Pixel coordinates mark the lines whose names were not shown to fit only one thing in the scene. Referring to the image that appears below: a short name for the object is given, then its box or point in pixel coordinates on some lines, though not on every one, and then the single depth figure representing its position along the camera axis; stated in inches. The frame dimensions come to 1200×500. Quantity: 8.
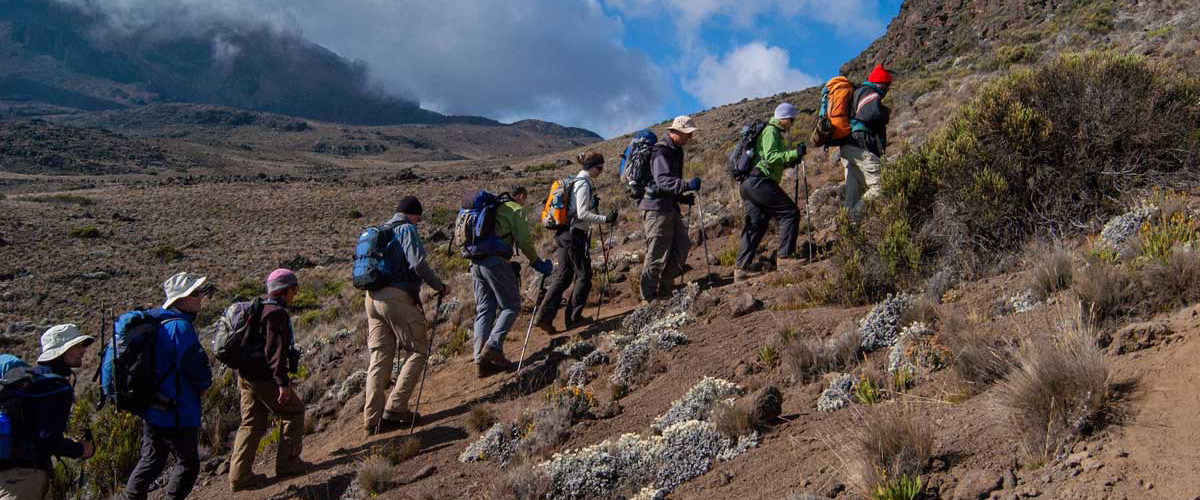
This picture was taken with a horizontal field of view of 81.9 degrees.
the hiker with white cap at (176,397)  189.5
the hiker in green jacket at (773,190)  277.4
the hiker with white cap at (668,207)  278.2
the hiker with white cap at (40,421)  163.5
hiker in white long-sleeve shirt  286.0
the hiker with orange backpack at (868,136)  282.7
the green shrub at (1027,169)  234.2
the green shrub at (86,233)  831.7
